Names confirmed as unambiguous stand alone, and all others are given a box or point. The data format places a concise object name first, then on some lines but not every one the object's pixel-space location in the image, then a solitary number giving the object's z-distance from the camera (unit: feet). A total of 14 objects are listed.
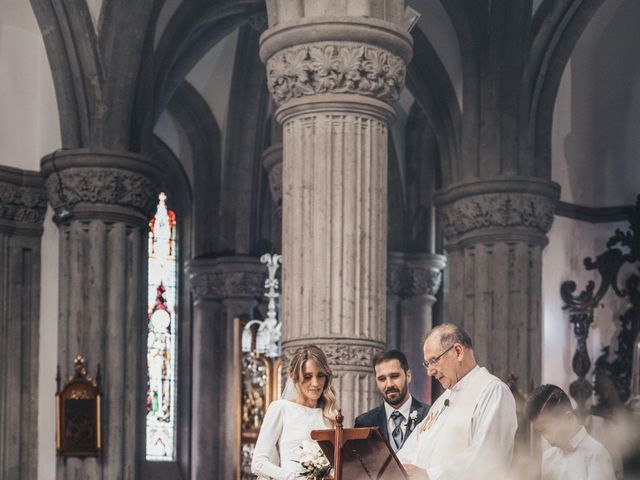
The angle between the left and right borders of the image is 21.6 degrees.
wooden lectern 25.50
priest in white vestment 25.95
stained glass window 78.74
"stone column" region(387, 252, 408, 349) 75.10
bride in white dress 30.68
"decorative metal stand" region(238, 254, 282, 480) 65.87
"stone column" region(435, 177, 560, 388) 55.93
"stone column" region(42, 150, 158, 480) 54.80
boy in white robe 25.55
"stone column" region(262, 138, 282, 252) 56.75
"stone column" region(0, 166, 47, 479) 55.47
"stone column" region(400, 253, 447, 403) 75.82
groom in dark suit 31.27
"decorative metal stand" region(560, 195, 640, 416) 59.16
